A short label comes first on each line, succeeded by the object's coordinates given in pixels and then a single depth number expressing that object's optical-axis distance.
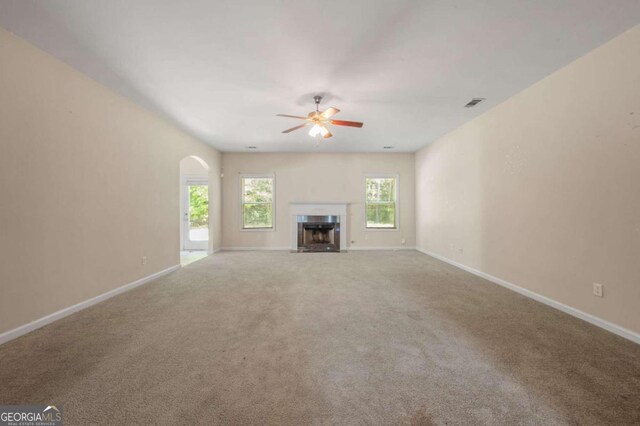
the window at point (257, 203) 6.79
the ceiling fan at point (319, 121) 3.31
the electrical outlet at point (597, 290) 2.35
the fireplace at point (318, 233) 6.64
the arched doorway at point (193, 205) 6.79
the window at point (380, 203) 6.84
